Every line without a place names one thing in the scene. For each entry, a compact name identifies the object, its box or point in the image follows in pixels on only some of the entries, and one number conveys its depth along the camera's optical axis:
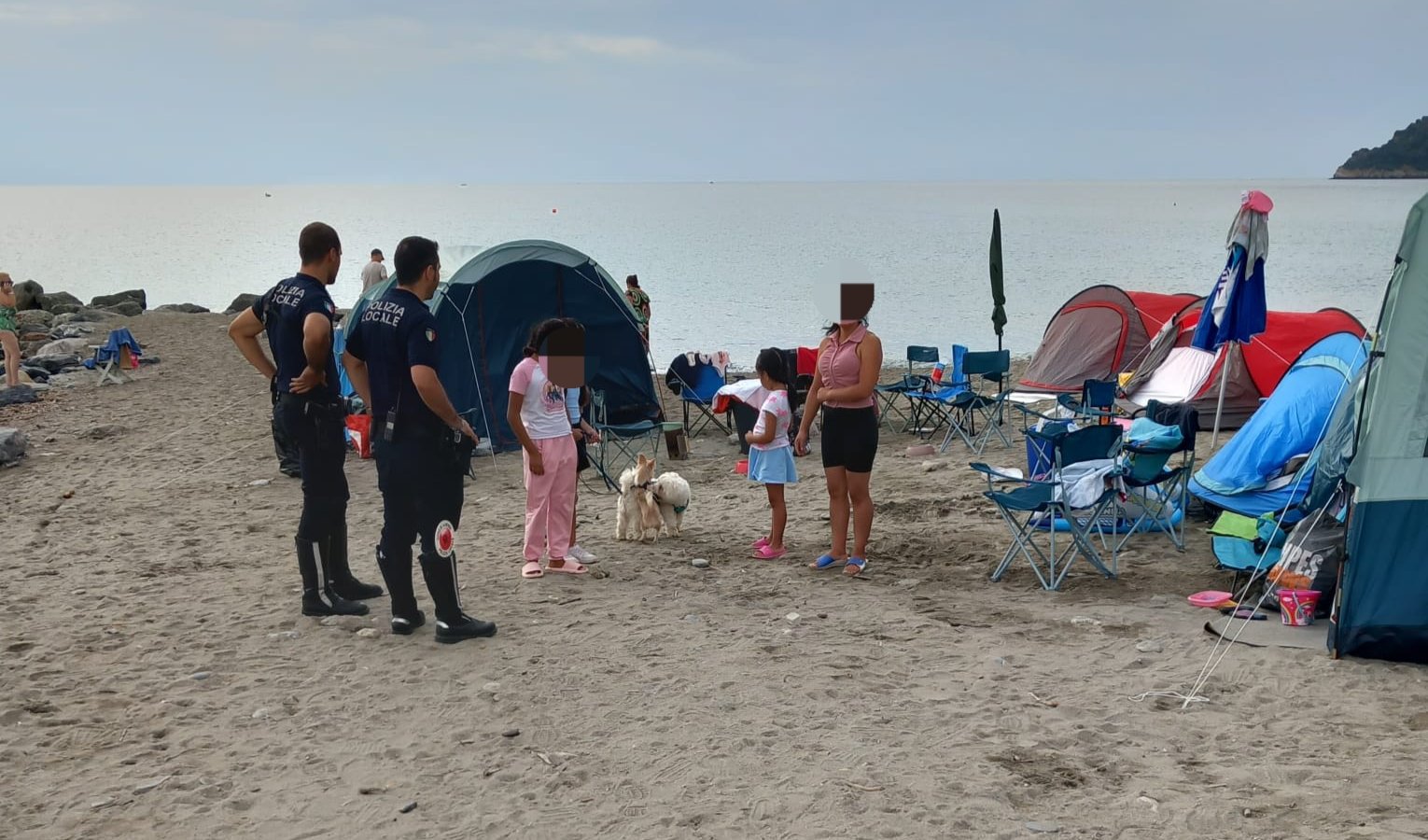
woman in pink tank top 6.18
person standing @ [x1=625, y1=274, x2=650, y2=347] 14.21
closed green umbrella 13.90
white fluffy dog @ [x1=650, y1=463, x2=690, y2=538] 7.59
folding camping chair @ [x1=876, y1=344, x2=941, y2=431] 11.36
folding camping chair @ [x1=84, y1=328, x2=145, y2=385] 15.96
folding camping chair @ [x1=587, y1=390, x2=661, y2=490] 9.30
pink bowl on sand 5.81
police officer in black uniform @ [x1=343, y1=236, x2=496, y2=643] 4.97
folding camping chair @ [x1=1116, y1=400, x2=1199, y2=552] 6.53
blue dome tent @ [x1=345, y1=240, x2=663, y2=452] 10.80
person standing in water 15.85
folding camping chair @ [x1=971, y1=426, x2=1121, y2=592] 6.34
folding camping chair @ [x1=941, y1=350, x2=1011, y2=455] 10.53
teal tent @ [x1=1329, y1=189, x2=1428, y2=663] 4.86
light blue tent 6.74
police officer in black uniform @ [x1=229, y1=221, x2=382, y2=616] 5.25
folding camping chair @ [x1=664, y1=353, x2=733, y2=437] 11.72
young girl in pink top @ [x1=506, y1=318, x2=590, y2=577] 6.16
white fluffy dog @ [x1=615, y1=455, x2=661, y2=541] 7.55
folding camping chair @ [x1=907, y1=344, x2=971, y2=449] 10.73
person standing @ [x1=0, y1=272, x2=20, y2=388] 14.33
